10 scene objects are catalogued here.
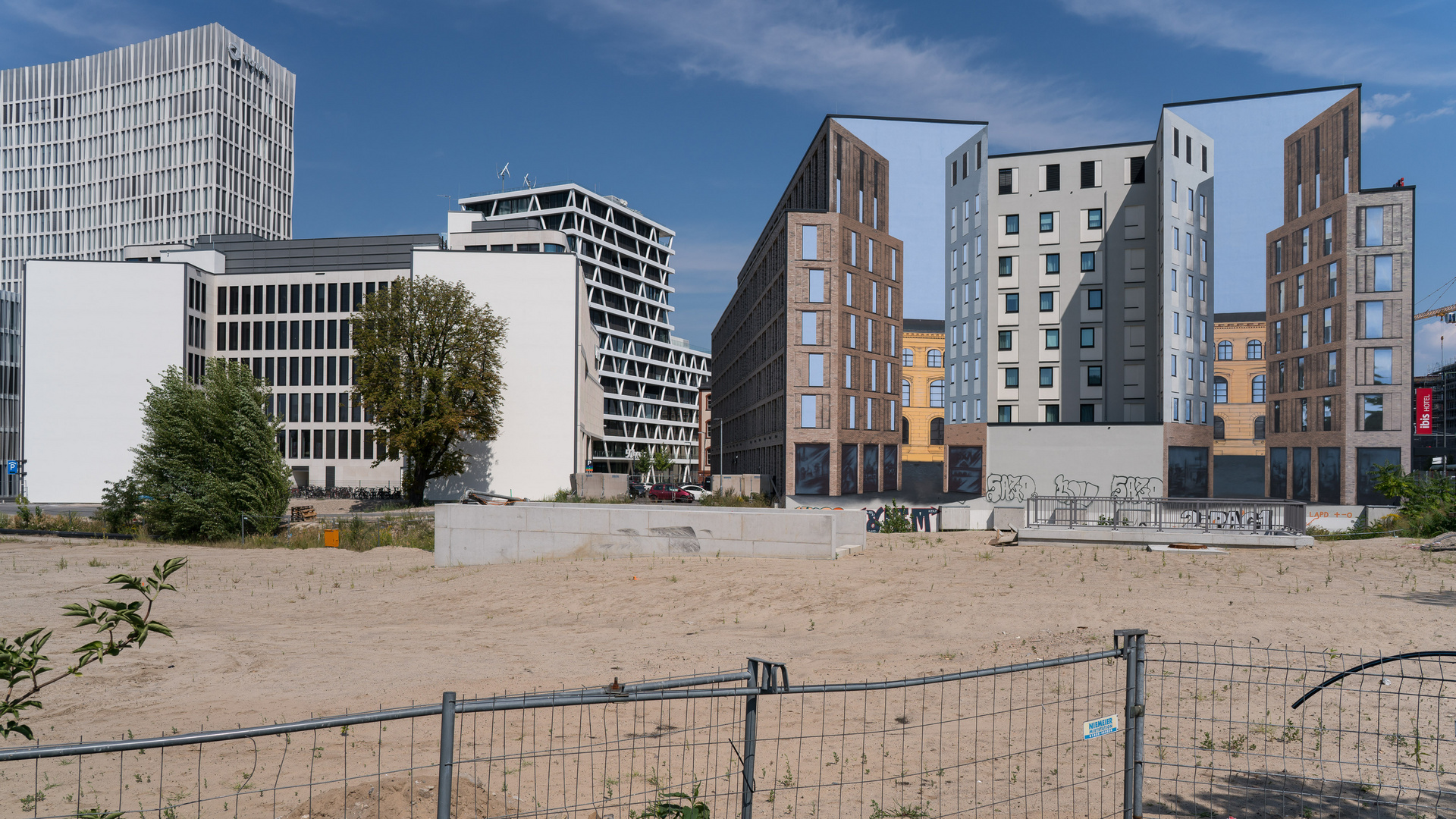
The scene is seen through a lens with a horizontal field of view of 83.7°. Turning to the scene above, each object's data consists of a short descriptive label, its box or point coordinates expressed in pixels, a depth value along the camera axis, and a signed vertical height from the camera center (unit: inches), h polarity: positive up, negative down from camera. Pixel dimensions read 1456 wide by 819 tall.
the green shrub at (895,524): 1460.4 -171.4
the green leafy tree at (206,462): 1314.0 -69.0
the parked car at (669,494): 2445.9 -210.0
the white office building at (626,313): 4365.2 +640.1
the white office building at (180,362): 2566.4 +190.2
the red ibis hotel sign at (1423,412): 2169.0 +64.2
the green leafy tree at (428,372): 2194.9 +142.0
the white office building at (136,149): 4793.3 +1639.4
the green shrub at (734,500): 1966.0 -181.2
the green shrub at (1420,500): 1193.4 -108.0
